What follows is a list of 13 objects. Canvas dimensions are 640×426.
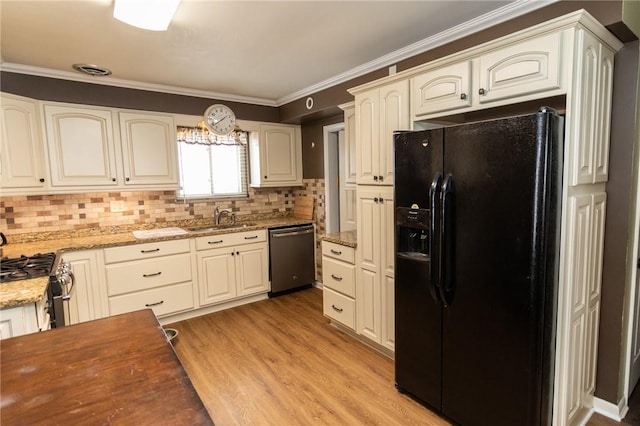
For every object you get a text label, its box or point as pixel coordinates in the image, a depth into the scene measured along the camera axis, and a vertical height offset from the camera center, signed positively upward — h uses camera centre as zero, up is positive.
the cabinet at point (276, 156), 4.14 +0.36
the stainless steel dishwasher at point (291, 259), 3.98 -0.90
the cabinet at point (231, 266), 3.54 -0.88
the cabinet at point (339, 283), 2.89 -0.89
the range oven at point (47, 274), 1.88 -0.47
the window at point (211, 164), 3.85 +0.27
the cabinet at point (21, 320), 1.53 -0.60
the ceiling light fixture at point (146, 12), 1.81 +0.97
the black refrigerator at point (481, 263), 1.53 -0.43
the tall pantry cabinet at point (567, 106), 1.55 +0.40
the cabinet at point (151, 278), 3.06 -0.85
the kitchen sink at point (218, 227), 3.83 -0.48
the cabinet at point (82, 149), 2.67 +0.36
